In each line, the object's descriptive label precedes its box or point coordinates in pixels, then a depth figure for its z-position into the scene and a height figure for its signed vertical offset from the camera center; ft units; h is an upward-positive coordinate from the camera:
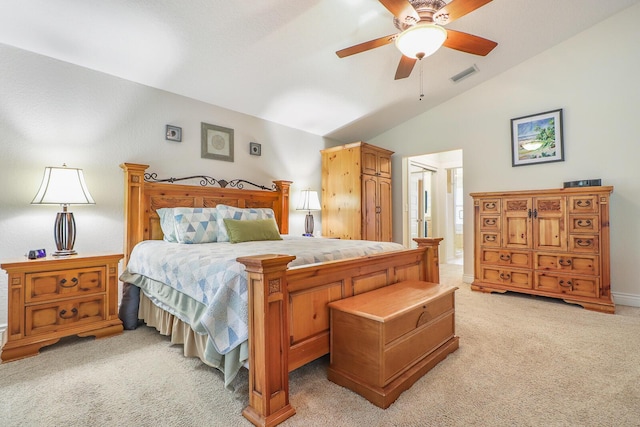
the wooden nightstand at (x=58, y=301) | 6.91 -2.05
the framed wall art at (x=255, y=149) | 13.55 +3.07
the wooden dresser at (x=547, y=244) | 10.39 -1.10
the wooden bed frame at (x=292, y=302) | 4.57 -1.59
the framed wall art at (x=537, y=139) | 12.31 +3.21
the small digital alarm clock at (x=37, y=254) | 7.45 -0.90
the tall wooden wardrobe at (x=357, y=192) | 14.93 +1.24
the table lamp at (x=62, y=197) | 7.78 +0.54
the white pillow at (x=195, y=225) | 9.26 -0.25
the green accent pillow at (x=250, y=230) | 9.48 -0.42
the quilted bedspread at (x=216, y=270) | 5.17 -1.14
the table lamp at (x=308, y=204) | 14.44 +0.59
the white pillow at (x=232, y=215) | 9.85 +0.07
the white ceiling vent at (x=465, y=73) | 12.72 +6.10
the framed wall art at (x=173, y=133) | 10.98 +3.08
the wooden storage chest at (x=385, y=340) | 5.18 -2.33
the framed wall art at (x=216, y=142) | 12.04 +3.05
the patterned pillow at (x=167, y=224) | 9.54 -0.21
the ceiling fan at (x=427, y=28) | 6.64 +4.53
